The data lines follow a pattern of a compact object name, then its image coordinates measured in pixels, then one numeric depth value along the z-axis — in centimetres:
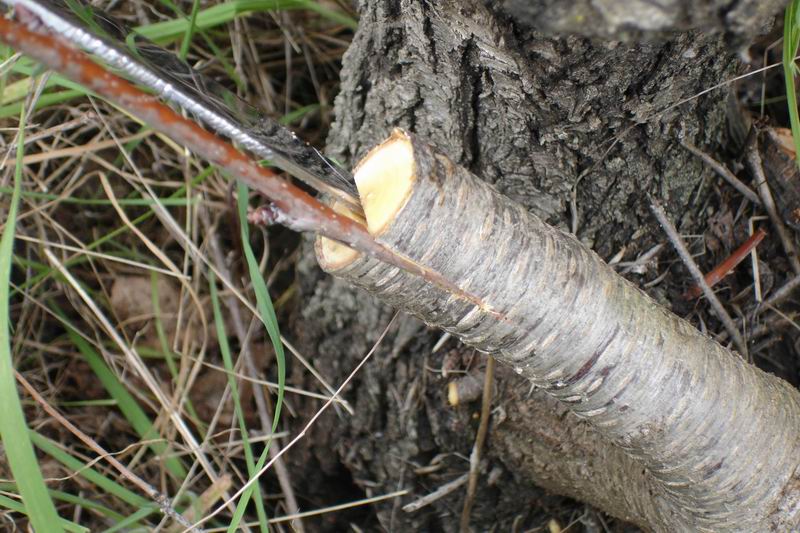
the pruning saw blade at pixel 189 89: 36
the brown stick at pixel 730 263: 47
